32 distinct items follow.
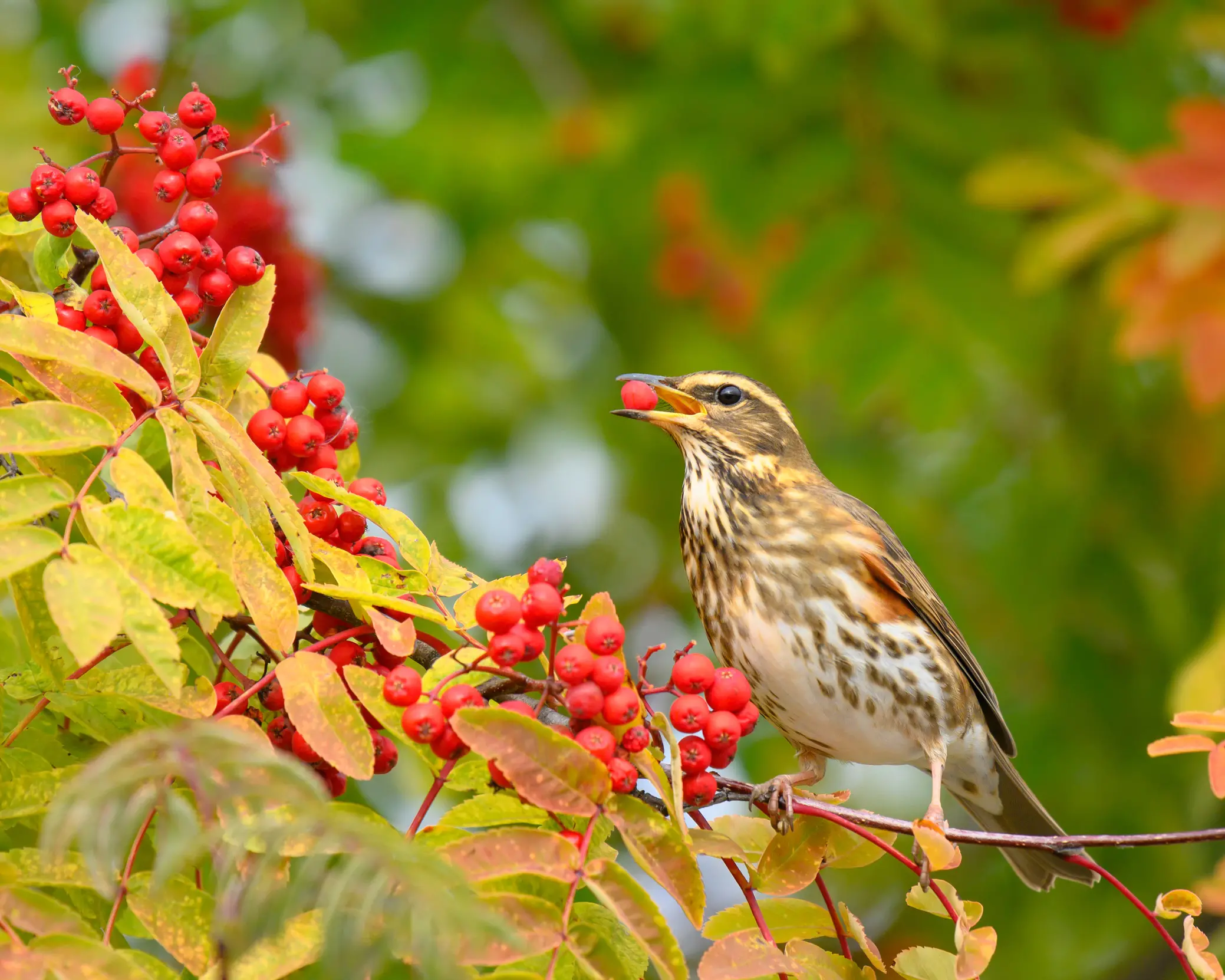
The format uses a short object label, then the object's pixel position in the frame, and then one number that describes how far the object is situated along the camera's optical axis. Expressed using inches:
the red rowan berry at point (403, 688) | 195.0
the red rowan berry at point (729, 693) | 231.0
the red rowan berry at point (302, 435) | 228.8
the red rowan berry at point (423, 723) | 190.5
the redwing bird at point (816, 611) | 351.6
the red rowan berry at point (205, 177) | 224.8
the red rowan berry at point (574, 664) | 201.5
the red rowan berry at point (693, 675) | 230.5
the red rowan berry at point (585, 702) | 198.7
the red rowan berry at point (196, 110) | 225.8
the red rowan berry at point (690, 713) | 228.1
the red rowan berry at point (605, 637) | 204.2
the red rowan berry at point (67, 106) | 225.5
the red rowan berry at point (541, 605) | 198.5
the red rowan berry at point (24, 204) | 214.5
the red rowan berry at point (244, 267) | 221.1
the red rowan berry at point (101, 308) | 208.7
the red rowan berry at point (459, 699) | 191.8
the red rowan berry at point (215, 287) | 225.9
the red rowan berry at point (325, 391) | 233.1
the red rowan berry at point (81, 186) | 214.8
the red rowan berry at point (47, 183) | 214.2
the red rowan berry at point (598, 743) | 197.3
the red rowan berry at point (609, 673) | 198.1
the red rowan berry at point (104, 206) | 219.3
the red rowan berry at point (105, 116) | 225.0
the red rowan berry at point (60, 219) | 214.2
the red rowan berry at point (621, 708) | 198.1
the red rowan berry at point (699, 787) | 221.1
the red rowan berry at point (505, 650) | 194.5
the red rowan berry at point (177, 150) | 226.1
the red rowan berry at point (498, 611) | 198.7
